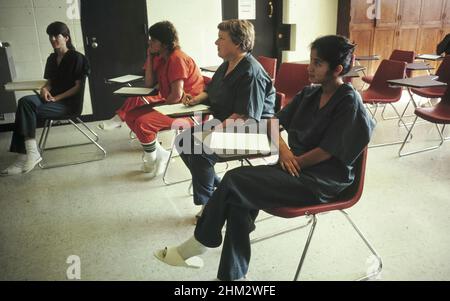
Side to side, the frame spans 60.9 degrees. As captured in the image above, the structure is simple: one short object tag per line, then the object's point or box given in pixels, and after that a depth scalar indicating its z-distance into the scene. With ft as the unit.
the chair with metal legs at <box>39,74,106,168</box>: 10.79
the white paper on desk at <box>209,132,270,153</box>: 5.24
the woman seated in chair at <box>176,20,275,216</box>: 6.76
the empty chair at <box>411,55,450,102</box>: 12.52
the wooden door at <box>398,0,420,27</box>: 19.31
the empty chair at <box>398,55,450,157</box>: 10.10
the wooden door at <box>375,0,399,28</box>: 18.86
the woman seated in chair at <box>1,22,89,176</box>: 10.12
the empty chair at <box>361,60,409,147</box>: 12.15
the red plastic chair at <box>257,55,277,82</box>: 11.59
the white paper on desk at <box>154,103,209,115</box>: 7.19
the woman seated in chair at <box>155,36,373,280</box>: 5.00
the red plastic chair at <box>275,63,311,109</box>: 11.10
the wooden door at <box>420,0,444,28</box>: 19.85
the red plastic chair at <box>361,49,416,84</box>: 14.99
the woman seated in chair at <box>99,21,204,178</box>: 8.86
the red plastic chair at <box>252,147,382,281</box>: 5.10
